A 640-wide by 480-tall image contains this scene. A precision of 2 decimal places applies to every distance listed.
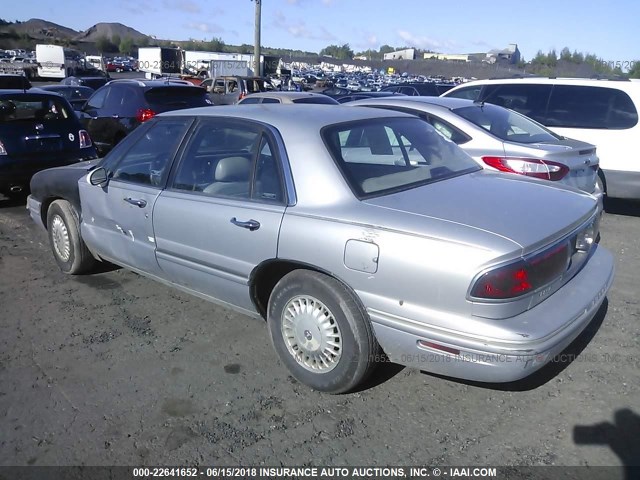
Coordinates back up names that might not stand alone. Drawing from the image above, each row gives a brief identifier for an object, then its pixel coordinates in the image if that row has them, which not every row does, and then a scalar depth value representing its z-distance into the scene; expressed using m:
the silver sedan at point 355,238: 2.64
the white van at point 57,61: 42.91
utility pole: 25.22
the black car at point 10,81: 13.81
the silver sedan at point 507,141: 5.30
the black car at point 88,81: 25.65
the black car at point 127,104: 10.42
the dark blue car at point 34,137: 7.20
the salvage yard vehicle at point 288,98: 12.12
